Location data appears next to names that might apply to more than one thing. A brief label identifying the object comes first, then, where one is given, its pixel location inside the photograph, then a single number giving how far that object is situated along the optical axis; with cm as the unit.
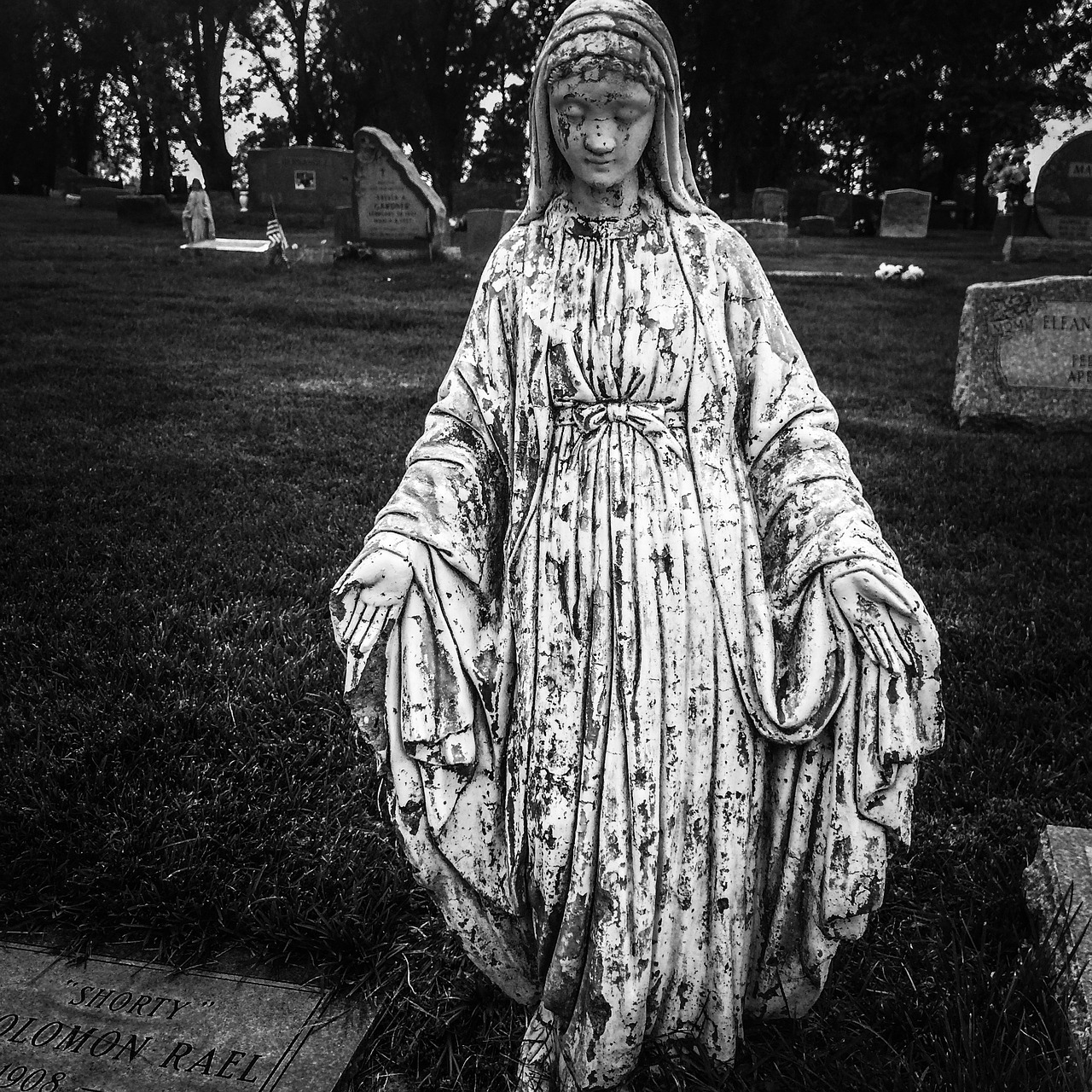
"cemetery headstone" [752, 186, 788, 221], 2536
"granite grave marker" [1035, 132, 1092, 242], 1736
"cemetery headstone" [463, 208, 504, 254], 1683
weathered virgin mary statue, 187
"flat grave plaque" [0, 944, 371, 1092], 238
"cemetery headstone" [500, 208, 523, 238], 1479
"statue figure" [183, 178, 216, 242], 1677
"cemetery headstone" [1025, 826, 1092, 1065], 233
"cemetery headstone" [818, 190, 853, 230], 2598
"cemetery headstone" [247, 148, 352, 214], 2536
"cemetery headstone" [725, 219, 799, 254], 1781
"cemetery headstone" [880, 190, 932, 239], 2181
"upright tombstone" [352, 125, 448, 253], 1492
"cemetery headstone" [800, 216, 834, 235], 2231
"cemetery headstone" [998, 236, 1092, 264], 1573
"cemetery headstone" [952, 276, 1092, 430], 738
